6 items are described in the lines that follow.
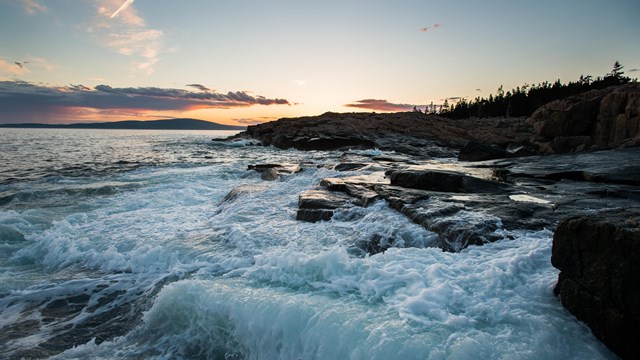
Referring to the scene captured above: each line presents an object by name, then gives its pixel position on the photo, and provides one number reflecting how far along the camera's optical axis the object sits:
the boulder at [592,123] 19.14
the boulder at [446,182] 8.88
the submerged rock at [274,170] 14.87
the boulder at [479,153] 18.03
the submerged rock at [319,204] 8.12
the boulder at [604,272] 3.01
